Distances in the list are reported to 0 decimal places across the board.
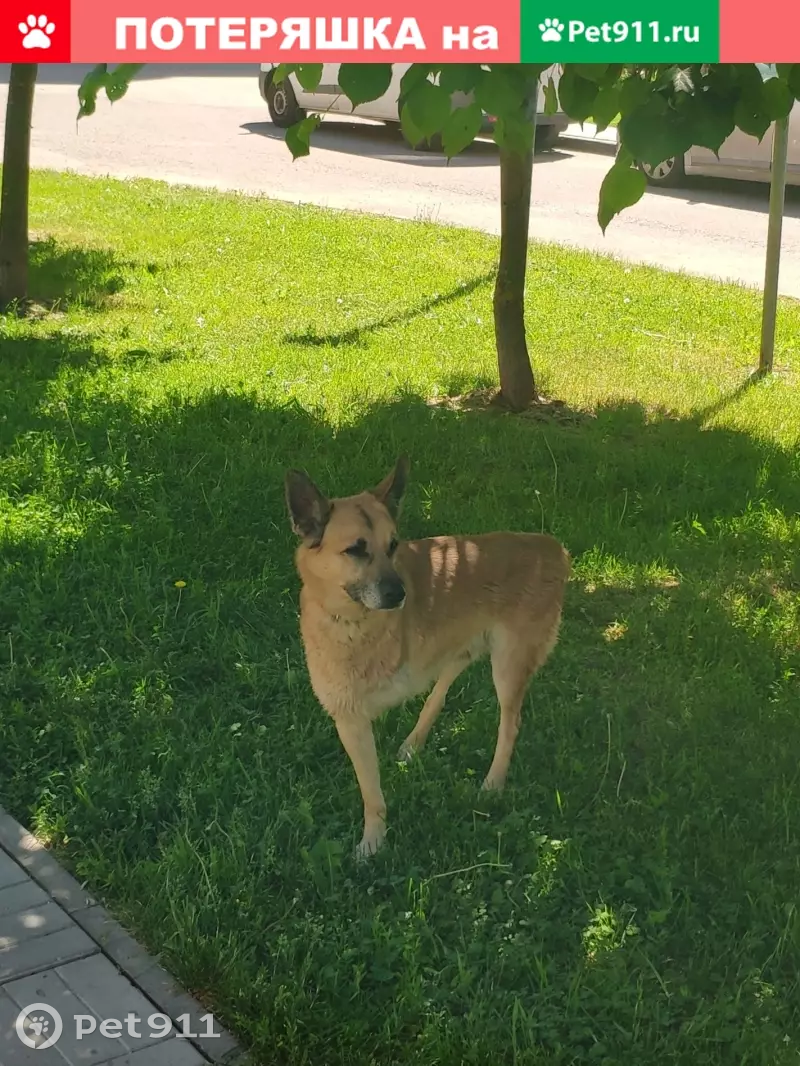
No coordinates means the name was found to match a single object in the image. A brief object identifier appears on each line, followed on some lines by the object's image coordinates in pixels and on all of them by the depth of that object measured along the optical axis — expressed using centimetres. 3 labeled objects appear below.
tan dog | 391
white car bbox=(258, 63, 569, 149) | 1942
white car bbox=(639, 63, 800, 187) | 1545
